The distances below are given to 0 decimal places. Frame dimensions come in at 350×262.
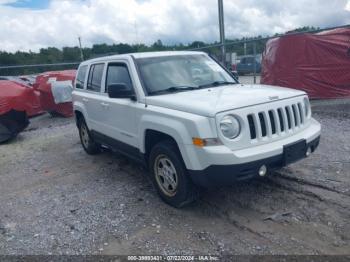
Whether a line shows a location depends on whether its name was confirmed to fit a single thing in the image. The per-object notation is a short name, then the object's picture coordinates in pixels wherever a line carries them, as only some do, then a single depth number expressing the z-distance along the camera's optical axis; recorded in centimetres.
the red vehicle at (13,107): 875
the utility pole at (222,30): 1143
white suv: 353
